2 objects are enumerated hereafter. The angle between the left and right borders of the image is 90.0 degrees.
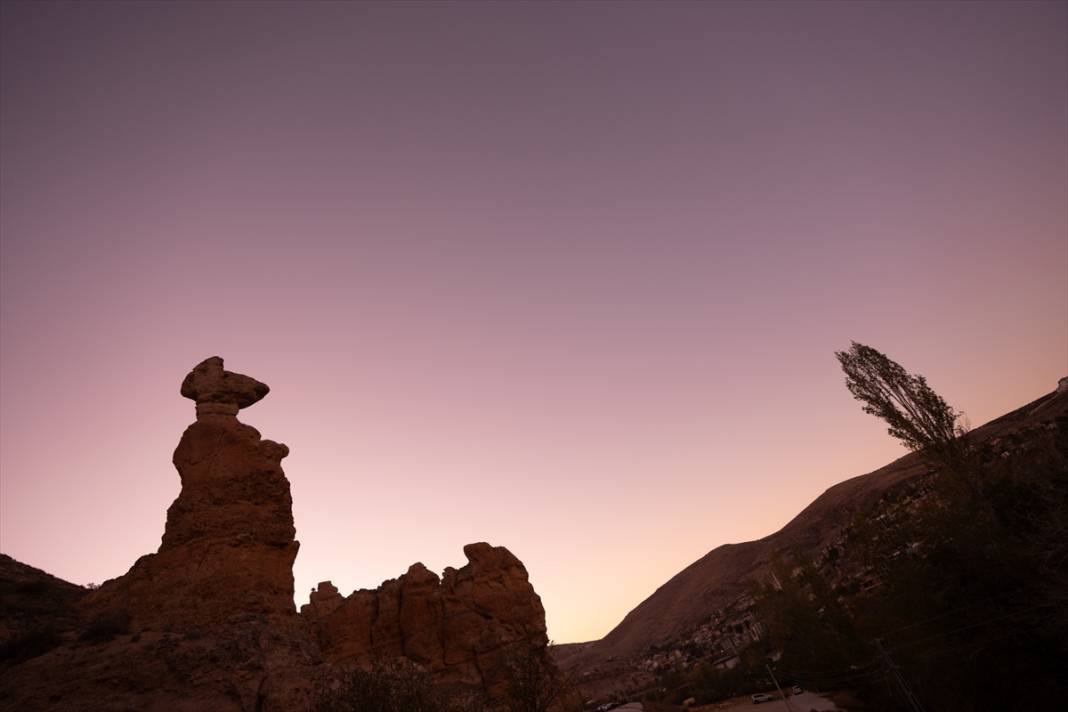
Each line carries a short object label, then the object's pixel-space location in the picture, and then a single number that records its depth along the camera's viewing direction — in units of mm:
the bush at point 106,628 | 12113
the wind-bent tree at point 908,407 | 26984
